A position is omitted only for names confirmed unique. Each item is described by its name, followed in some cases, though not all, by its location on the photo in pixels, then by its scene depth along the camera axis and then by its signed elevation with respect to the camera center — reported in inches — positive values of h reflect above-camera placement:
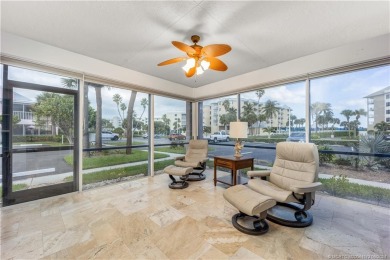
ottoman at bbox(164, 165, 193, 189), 131.6 -34.8
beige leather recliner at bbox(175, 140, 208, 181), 147.2 -27.4
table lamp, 135.4 -0.8
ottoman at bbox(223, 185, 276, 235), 72.6 -34.3
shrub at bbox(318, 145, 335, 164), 120.0 -18.9
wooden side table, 125.1 -26.7
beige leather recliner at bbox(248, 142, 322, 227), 80.6 -28.0
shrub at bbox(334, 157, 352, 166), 113.7 -21.9
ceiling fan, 82.5 +40.5
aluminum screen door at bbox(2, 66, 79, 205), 100.0 -3.8
